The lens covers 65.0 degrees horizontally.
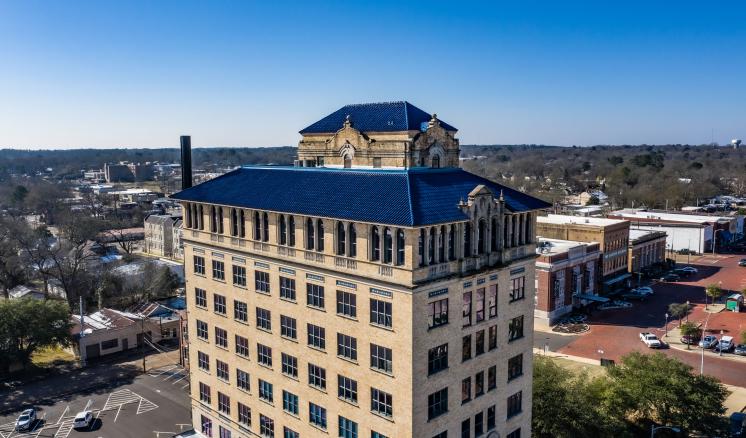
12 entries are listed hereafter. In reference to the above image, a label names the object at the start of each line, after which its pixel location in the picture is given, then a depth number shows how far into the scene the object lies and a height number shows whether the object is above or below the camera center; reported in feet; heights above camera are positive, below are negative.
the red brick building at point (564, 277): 317.83 -67.74
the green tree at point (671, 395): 176.14 -72.32
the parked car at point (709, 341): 280.72 -88.60
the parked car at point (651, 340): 282.36 -88.85
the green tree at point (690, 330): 282.97 -83.56
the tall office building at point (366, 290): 127.24 -31.98
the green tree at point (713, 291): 344.28 -78.83
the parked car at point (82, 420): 209.36 -92.89
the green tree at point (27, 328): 252.42 -73.18
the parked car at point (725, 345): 273.95 -88.20
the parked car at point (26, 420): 209.15 -93.28
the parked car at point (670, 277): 421.59 -86.86
